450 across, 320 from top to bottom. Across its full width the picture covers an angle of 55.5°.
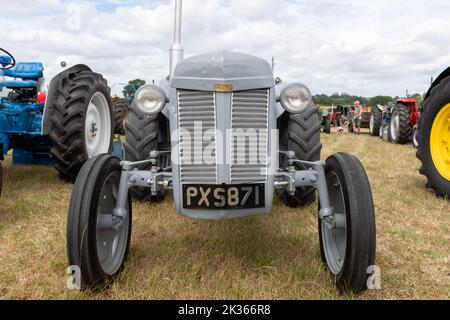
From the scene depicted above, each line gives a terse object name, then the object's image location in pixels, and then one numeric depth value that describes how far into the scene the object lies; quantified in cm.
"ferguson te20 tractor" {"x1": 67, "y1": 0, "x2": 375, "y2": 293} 246
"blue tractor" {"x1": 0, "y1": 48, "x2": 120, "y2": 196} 498
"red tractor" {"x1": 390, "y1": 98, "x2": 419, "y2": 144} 1262
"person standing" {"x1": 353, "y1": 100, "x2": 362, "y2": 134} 1908
